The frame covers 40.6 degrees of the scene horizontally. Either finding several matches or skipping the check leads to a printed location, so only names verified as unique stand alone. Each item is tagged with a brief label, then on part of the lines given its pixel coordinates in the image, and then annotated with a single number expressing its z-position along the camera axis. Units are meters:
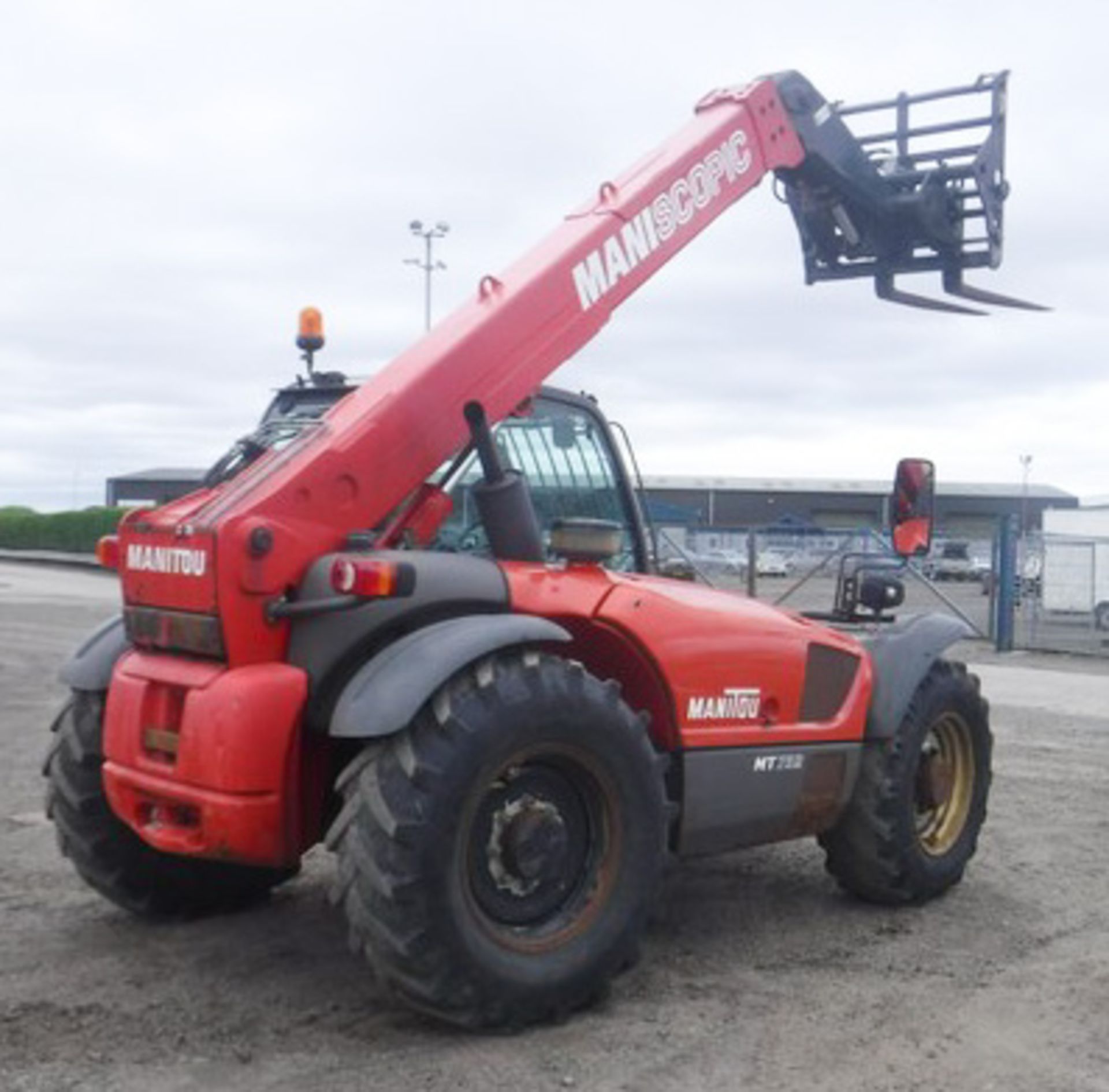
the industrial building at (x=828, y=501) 81.88
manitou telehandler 4.49
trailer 23.59
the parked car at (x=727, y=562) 25.73
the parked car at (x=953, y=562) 42.56
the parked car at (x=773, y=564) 29.06
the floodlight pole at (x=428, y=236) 34.84
